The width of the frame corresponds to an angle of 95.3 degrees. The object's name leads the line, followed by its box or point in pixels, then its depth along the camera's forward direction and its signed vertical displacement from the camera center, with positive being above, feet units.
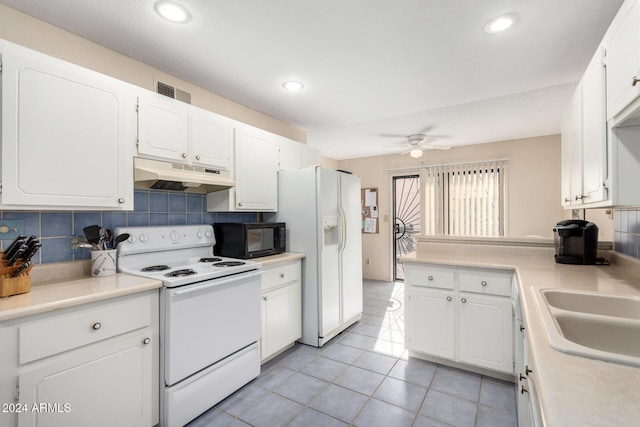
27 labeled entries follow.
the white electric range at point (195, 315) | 5.55 -2.12
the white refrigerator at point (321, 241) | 9.14 -0.84
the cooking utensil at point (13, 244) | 4.67 -0.45
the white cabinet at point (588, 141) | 4.22 +1.29
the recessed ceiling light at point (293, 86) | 8.27 +3.77
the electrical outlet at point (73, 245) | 5.99 -0.60
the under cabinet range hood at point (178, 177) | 6.17 +0.89
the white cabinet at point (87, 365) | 4.02 -2.33
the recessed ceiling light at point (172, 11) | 5.17 +3.75
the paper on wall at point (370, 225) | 18.44 -0.61
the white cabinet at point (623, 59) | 3.23 +1.91
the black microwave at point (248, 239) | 8.21 -0.70
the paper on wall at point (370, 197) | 18.48 +1.16
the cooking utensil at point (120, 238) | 6.33 -0.49
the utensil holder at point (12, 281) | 4.52 -1.04
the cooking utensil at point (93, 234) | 5.89 -0.38
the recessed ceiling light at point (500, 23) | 5.50 +3.75
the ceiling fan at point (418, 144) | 13.04 +3.43
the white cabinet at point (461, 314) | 6.95 -2.54
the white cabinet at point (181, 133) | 6.40 +2.02
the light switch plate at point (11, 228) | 5.25 -0.22
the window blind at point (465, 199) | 14.94 +0.89
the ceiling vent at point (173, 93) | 7.54 +3.27
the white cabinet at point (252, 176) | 8.38 +1.23
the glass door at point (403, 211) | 18.10 +0.27
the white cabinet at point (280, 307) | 8.02 -2.70
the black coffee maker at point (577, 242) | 6.77 -0.63
